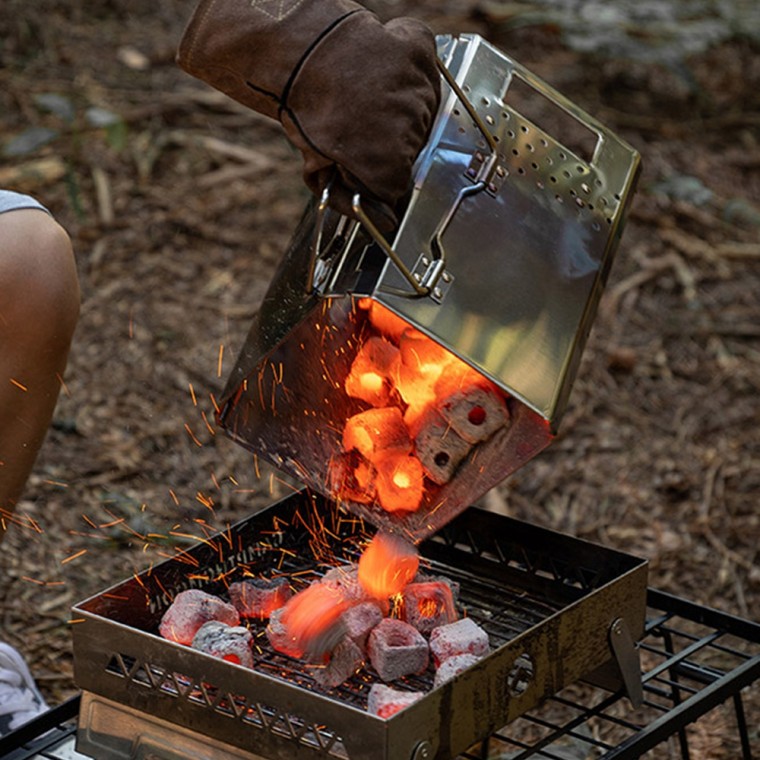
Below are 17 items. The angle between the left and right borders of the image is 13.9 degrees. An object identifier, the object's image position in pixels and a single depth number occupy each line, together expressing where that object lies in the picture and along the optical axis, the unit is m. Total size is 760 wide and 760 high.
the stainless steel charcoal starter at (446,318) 2.48
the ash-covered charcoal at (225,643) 2.54
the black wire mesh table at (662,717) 2.60
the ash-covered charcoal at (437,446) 2.61
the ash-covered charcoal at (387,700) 2.48
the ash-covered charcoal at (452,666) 2.53
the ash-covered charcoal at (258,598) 2.67
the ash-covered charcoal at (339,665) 2.57
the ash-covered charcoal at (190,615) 2.58
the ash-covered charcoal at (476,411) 2.58
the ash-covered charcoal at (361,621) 2.60
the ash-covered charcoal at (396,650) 2.58
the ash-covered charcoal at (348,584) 2.67
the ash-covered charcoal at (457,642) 2.59
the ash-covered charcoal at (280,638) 2.61
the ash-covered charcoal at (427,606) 2.66
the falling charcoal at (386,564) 2.69
